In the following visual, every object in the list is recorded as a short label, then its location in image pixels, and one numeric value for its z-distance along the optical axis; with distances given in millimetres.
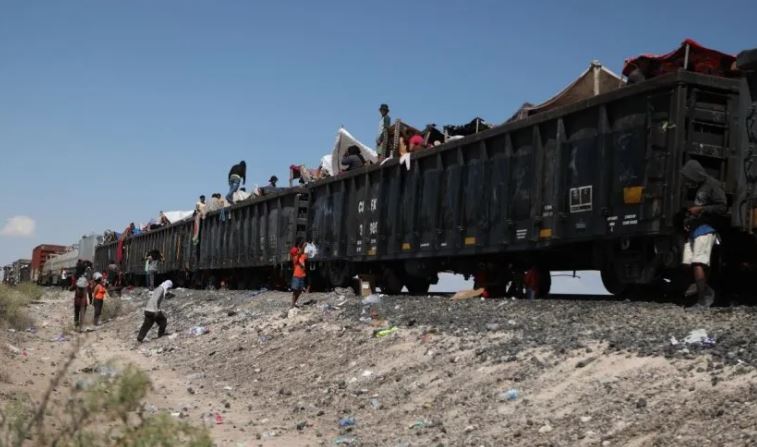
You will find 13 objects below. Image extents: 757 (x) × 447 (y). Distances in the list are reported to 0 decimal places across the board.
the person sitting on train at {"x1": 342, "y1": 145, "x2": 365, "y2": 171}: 16641
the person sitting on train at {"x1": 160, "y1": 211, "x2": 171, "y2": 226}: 33681
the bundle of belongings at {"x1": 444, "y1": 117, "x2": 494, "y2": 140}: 12586
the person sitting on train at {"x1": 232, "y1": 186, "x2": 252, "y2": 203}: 25109
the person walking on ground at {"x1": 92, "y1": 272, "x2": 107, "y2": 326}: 17172
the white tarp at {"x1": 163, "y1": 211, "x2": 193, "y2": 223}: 33988
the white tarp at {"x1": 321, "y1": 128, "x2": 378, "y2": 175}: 17188
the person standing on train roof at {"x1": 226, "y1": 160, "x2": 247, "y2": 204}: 25891
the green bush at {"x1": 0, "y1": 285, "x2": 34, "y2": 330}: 16050
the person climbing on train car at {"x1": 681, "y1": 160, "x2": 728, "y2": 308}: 7488
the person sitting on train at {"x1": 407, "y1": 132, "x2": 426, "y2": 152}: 13875
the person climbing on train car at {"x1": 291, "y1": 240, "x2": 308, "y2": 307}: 12938
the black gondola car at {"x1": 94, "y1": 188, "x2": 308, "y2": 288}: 19375
